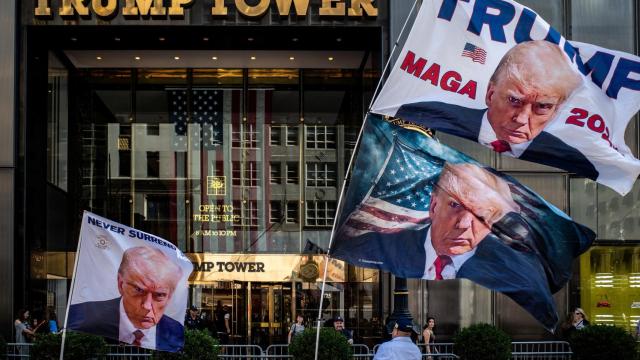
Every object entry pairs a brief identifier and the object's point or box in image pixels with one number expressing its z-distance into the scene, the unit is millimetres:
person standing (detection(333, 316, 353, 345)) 16719
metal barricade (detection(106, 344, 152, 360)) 16528
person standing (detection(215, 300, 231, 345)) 23672
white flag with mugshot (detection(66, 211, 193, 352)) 10977
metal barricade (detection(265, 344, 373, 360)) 16172
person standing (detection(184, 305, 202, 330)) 20047
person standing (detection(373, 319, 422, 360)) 7906
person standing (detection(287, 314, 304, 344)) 19109
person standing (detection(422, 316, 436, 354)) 17734
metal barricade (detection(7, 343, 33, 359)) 16156
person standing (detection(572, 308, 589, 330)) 18031
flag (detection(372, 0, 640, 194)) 9297
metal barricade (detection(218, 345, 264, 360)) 16312
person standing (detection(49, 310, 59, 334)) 19281
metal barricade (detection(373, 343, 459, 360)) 16609
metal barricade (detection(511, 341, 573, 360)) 17203
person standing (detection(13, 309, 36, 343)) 18062
